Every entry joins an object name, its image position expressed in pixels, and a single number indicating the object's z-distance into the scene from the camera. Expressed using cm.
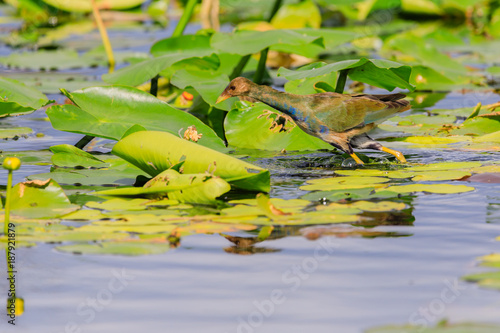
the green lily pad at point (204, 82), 1016
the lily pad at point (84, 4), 2766
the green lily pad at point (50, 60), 1666
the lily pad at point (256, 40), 1024
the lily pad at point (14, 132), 1064
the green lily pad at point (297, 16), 2142
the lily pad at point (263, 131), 958
